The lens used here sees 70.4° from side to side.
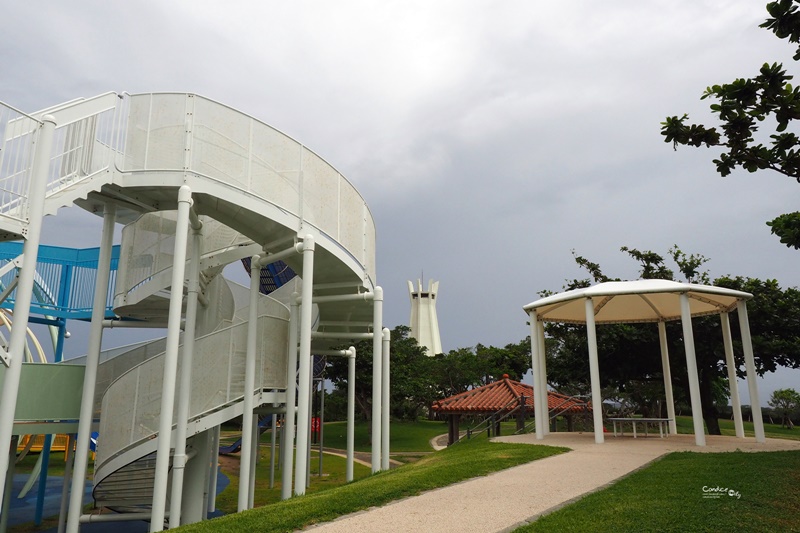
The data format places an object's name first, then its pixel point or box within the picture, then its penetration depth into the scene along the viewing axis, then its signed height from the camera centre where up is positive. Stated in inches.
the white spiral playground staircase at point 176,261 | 353.1 +100.8
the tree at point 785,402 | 1583.9 -32.9
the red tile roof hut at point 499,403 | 858.8 -18.3
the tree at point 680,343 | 802.2 +70.7
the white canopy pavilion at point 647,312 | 553.9 +94.8
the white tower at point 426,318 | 3326.8 +424.4
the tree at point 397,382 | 1540.4 +24.9
